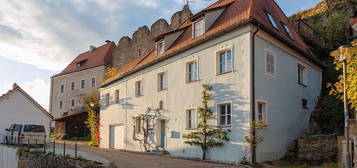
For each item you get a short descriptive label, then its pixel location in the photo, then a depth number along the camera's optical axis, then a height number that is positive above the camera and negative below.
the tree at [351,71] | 11.13 +1.16
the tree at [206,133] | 17.70 -1.17
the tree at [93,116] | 34.19 -0.72
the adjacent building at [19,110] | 32.53 -0.15
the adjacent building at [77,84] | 47.38 +3.69
